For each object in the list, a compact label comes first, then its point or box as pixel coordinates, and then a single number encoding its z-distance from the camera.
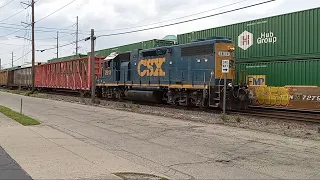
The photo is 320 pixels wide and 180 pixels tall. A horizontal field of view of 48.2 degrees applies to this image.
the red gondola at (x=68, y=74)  29.44
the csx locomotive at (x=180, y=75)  17.36
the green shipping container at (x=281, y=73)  17.80
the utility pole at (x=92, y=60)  25.14
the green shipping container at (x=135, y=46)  27.27
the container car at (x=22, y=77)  45.72
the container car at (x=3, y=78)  61.42
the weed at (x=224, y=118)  14.07
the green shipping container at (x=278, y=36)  18.08
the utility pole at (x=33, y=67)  39.45
